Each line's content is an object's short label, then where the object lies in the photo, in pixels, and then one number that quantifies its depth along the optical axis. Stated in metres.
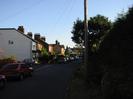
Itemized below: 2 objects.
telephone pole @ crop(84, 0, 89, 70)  8.74
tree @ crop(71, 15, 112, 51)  23.04
